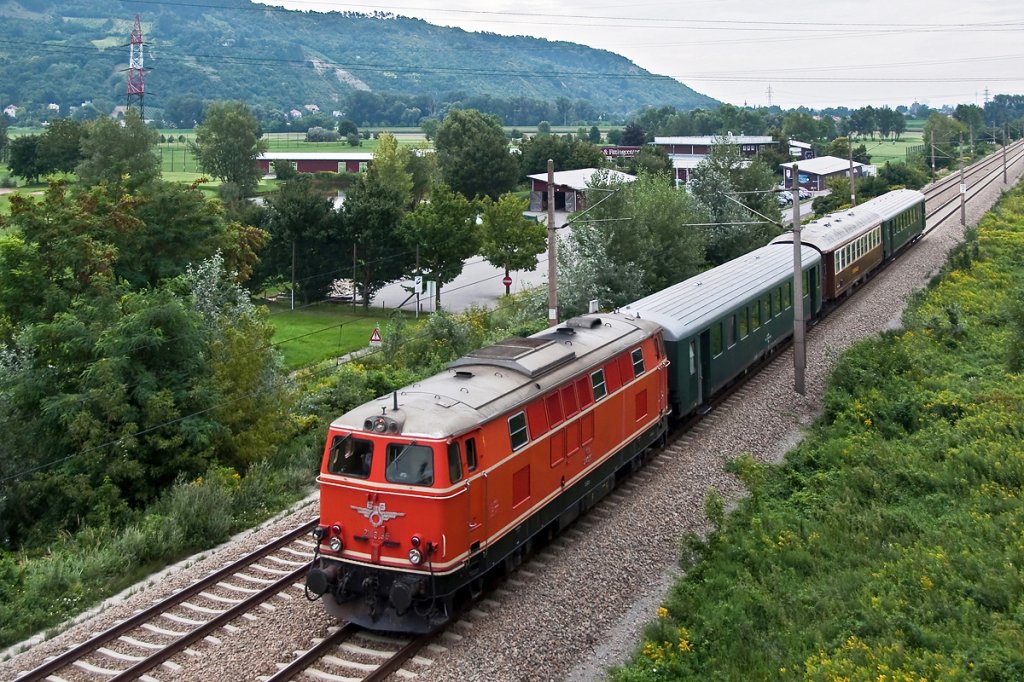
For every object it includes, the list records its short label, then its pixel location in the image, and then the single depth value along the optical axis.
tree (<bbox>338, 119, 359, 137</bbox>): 194.88
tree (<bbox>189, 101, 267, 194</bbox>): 94.88
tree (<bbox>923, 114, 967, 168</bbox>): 122.00
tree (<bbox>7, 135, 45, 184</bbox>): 88.19
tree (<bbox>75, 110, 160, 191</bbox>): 64.06
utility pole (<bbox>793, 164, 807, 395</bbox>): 26.50
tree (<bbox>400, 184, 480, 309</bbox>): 48.53
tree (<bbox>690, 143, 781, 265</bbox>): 48.62
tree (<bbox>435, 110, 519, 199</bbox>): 84.94
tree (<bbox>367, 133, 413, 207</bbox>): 77.56
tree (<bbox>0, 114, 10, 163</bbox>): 126.75
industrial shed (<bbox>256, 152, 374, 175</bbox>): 117.50
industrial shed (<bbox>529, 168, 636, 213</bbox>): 81.56
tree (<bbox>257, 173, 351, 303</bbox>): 49.16
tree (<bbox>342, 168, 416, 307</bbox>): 49.47
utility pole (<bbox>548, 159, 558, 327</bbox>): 25.88
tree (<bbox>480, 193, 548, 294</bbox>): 52.06
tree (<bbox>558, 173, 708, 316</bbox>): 34.03
